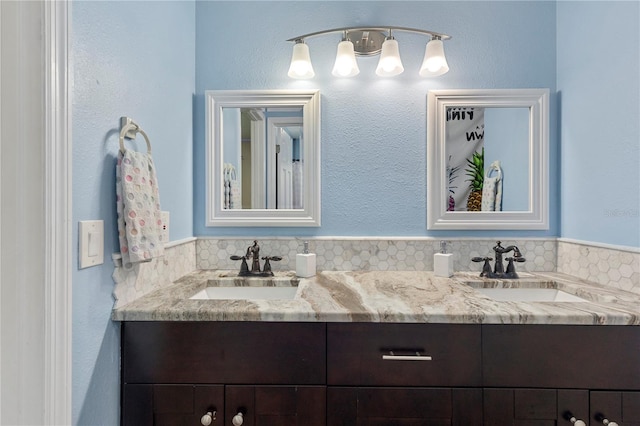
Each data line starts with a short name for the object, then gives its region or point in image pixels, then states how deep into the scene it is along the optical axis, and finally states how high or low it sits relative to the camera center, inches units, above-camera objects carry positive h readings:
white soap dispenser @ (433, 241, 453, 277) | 56.3 -9.5
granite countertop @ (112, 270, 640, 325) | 37.0 -11.7
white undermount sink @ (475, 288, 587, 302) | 53.5 -13.9
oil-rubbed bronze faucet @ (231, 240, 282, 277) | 57.4 -9.9
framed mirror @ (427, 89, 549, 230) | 59.8 +9.5
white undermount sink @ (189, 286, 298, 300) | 54.9 -14.0
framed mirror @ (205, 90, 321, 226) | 61.1 +9.2
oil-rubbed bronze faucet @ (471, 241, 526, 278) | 55.3 -9.7
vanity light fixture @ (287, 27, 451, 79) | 57.5 +27.2
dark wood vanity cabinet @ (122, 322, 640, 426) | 36.7 -18.9
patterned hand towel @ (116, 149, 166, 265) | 37.7 -0.1
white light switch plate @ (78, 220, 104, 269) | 33.3 -3.5
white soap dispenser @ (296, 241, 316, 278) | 56.2 -9.6
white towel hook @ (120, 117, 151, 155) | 38.3 +9.9
